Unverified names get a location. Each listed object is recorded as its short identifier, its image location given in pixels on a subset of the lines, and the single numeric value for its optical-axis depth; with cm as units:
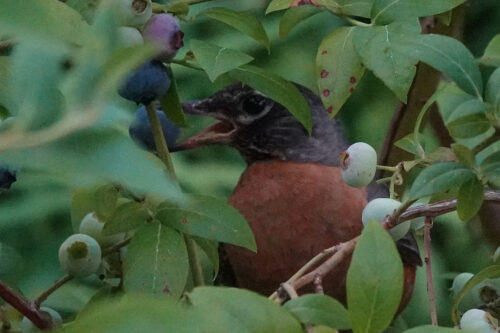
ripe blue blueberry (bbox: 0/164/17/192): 187
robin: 206
